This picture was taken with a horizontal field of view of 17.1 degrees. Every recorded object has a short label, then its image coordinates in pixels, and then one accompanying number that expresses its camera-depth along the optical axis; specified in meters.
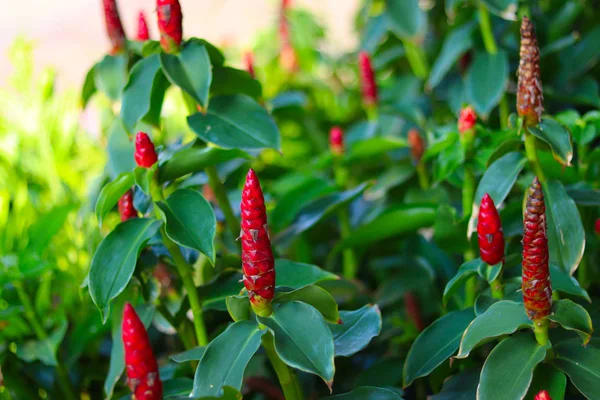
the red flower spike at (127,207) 1.77
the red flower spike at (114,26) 1.87
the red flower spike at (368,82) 2.23
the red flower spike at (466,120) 1.83
